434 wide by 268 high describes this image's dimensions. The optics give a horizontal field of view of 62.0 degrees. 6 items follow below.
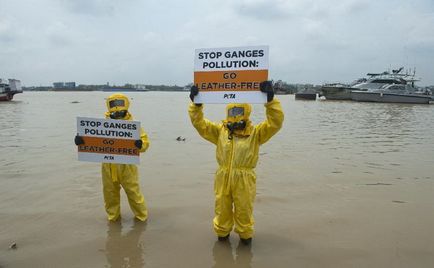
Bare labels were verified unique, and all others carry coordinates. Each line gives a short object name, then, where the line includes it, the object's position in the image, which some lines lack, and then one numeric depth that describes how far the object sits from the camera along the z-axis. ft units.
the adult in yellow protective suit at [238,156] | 13.00
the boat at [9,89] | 139.86
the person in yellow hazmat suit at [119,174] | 15.60
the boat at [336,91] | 159.94
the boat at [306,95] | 195.58
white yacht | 143.84
